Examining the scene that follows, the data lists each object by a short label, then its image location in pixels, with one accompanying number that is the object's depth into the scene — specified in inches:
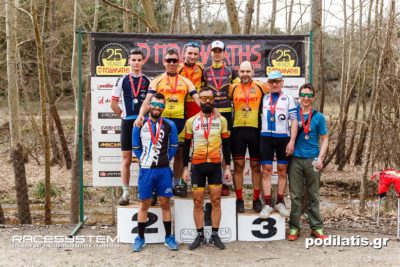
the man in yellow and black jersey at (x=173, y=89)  264.8
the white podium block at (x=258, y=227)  274.4
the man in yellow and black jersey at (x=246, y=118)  267.4
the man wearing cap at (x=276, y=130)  263.4
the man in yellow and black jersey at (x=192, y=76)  275.7
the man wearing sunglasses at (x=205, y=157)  253.3
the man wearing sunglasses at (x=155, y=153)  248.2
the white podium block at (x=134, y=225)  266.8
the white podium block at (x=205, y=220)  266.8
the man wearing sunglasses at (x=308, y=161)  264.2
